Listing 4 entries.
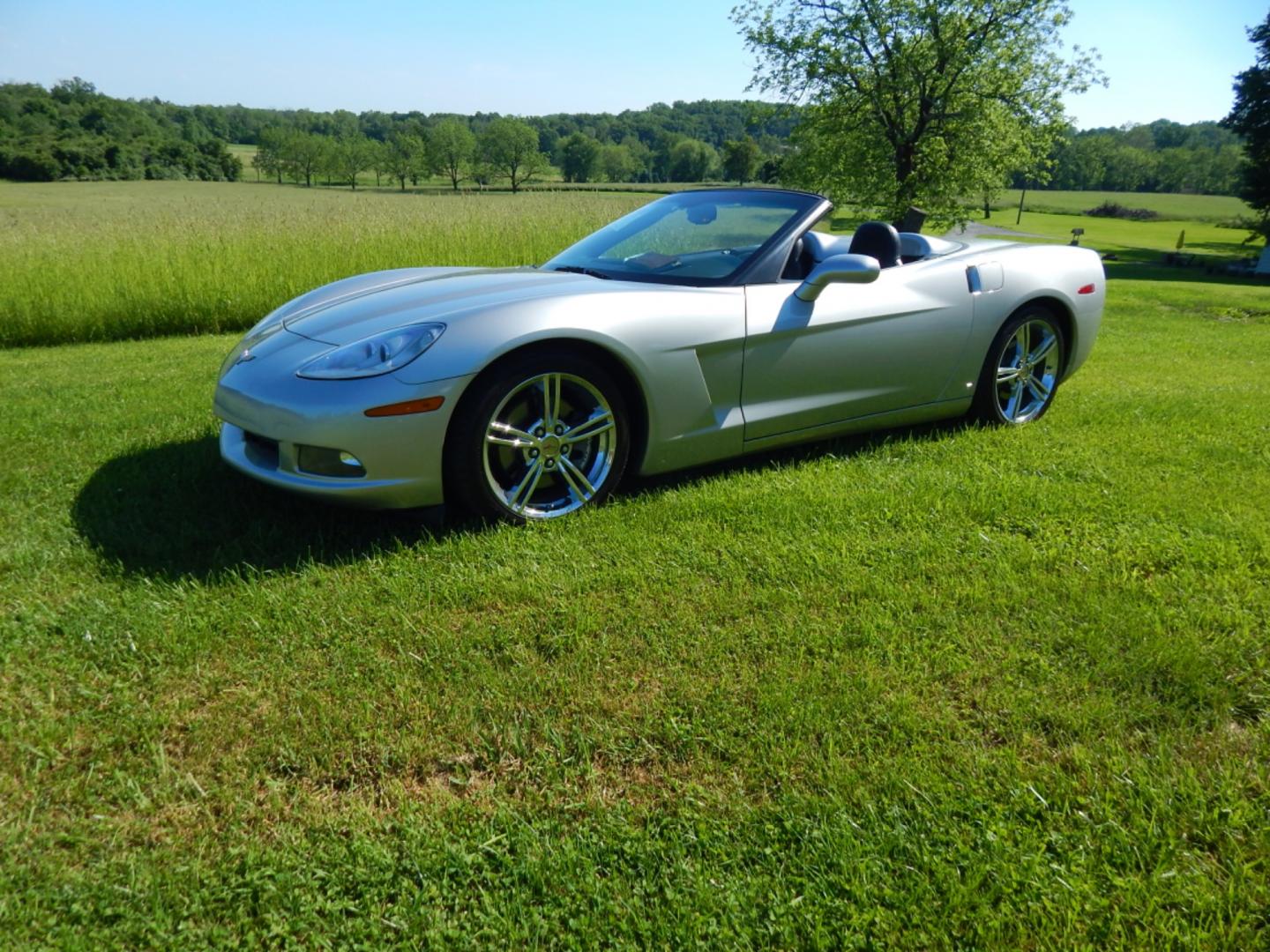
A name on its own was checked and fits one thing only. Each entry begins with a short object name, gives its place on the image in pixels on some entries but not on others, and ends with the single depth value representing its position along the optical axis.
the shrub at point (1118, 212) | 60.88
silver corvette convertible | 3.03
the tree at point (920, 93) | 22.72
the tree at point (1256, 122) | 33.97
